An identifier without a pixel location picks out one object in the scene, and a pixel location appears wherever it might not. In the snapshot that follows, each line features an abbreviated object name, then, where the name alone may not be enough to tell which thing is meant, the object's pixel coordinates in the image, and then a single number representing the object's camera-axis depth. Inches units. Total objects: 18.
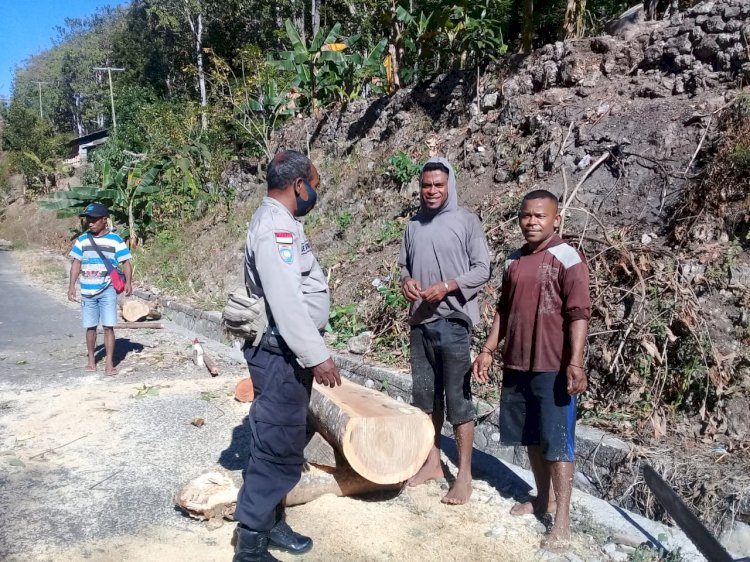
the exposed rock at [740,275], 175.2
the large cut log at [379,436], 139.6
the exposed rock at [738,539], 124.3
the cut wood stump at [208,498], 139.6
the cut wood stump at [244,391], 225.8
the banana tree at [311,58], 521.7
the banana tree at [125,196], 628.1
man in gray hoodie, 144.1
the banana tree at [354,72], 513.3
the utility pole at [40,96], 1865.5
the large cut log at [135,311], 370.6
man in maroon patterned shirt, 123.4
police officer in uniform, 116.7
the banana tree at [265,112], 570.9
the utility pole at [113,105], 1055.6
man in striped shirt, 256.7
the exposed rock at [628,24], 324.2
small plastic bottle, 283.9
